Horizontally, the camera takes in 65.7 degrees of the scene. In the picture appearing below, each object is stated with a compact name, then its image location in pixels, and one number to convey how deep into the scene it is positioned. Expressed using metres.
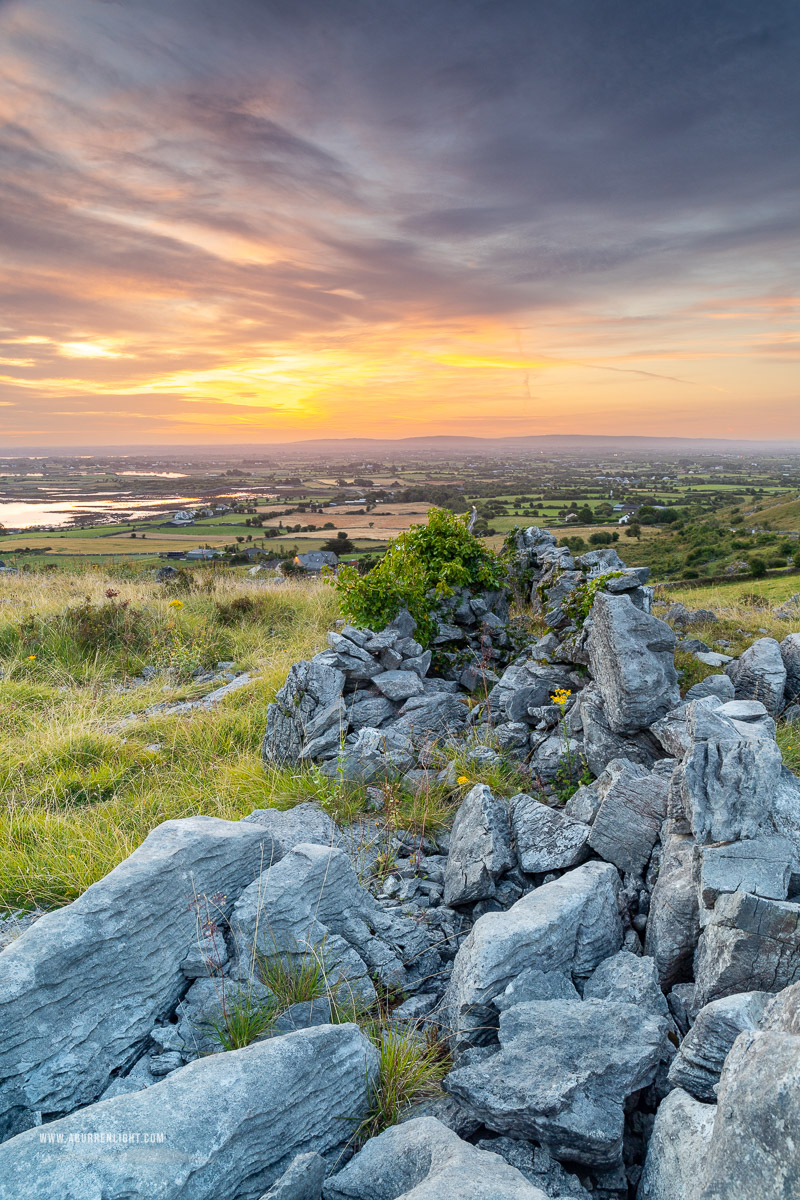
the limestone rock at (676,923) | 3.81
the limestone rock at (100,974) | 3.10
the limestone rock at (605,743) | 5.75
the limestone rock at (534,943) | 3.57
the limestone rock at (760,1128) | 1.89
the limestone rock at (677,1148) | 2.45
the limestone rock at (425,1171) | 2.27
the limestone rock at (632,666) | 5.66
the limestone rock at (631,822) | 4.56
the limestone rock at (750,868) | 3.61
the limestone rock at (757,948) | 3.23
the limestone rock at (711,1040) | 2.81
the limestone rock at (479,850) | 4.71
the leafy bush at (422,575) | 9.63
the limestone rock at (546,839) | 4.71
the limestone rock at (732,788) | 3.83
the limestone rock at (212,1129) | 2.24
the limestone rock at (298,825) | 5.23
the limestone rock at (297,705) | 7.45
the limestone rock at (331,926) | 3.85
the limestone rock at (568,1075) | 2.72
